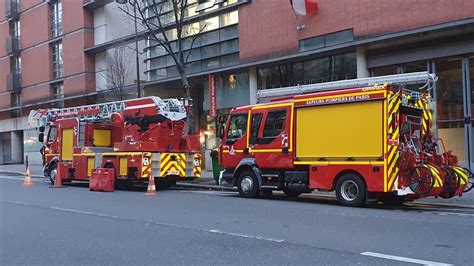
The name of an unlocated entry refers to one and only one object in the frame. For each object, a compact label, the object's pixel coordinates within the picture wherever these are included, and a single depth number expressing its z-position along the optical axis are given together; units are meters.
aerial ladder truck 18.03
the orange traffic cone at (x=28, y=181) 20.88
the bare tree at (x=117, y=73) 28.30
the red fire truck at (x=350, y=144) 11.70
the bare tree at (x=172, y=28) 26.81
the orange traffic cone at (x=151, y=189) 16.37
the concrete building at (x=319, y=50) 17.89
